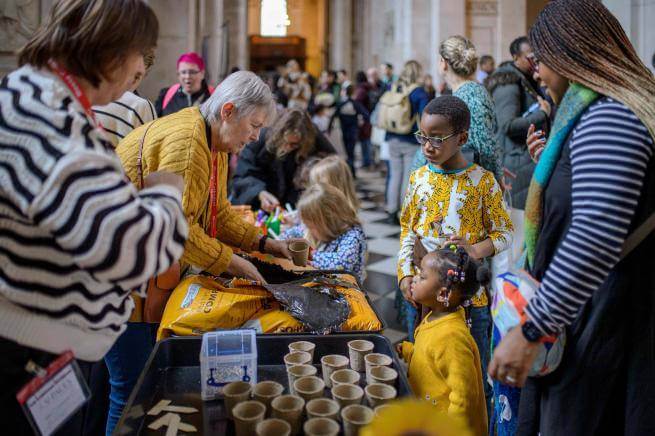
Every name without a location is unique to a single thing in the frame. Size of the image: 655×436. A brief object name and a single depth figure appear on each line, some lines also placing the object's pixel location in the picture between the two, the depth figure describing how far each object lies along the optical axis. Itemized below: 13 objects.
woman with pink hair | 5.34
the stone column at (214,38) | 12.91
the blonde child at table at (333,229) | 3.25
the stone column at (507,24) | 10.98
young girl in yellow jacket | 1.95
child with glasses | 2.62
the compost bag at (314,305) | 2.05
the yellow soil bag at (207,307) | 2.04
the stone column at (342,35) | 22.44
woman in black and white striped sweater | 1.29
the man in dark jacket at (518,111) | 4.38
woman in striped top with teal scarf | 1.49
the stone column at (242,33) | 18.31
